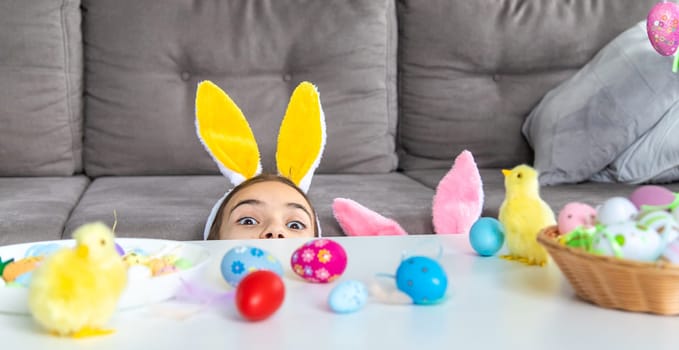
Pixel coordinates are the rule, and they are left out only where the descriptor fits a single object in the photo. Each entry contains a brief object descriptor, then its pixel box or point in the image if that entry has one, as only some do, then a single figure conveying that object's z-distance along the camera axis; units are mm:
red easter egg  789
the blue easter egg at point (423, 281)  850
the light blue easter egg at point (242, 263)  905
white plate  812
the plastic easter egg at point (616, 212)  839
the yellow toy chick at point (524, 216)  1012
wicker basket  765
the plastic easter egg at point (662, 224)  799
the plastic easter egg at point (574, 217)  881
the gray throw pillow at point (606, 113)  2078
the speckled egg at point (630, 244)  786
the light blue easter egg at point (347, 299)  824
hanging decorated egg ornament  2010
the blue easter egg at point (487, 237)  1072
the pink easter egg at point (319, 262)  929
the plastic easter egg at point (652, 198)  887
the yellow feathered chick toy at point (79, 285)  721
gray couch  2225
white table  733
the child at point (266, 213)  1361
